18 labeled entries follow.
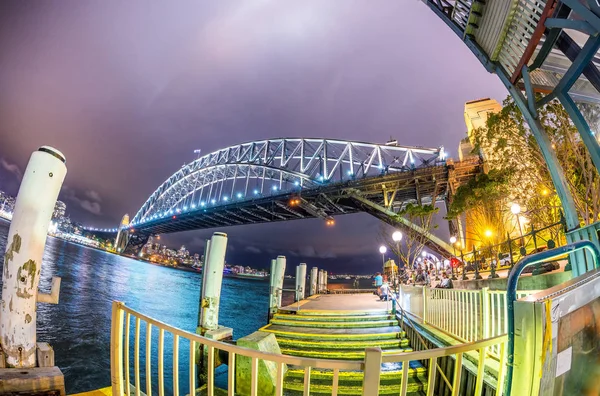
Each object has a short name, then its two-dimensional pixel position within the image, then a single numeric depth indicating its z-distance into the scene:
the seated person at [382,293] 14.80
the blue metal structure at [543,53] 5.00
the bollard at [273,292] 10.75
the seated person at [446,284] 9.91
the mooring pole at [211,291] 7.18
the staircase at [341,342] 4.91
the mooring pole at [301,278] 13.45
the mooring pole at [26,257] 3.26
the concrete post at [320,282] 20.86
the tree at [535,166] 9.81
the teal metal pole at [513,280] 1.91
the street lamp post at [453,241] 26.83
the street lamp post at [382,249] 22.21
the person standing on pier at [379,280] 18.83
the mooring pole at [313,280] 18.40
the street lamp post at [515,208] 13.76
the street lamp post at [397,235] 15.73
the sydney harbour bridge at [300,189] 29.48
